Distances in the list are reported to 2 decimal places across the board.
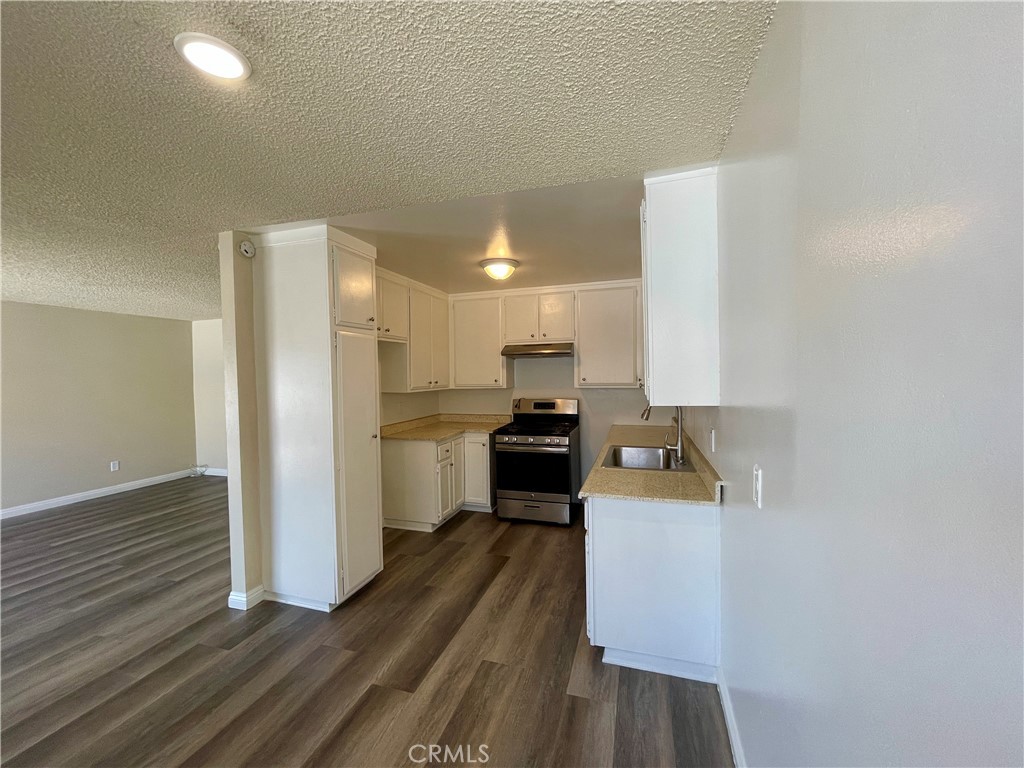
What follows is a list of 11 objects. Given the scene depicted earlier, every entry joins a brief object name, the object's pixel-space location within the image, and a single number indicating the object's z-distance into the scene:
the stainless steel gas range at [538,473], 3.67
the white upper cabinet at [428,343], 3.70
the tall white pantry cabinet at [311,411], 2.34
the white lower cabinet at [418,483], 3.57
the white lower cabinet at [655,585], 1.75
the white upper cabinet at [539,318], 4.02
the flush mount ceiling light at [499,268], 2.97
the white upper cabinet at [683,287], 1.72
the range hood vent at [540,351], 3.90
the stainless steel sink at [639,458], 2.83
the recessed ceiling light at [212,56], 0.99
